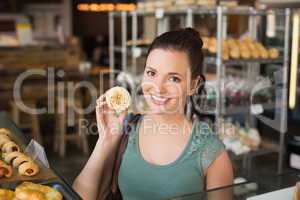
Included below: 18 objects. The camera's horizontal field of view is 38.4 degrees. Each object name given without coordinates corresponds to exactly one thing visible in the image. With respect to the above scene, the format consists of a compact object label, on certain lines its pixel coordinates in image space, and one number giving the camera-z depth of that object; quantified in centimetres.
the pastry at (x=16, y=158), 143
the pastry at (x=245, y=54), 396
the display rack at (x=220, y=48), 374
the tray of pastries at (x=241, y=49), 389
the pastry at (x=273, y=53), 416
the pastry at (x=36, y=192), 121
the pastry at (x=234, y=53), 389
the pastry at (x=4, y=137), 167
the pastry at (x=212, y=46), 385
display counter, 128
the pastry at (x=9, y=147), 156
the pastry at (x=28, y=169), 137
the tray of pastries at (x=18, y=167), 136
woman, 157
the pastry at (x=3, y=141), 163
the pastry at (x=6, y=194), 122
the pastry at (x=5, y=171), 136
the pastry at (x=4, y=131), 177
